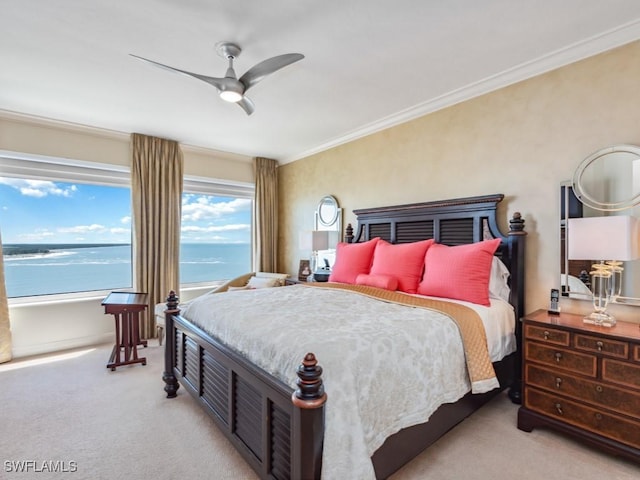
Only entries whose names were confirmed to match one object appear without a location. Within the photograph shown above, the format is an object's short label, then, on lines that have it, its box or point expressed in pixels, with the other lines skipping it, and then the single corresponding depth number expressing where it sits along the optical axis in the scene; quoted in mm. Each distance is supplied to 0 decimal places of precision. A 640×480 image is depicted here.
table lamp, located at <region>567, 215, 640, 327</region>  1920
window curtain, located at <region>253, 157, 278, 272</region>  5441
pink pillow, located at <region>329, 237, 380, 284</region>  3396
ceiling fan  2130
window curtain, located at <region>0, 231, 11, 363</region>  3480
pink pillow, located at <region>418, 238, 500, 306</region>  2504
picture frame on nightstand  4535
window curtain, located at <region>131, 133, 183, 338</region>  4273
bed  1277
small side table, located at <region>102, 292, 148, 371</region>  3305
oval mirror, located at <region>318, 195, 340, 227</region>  4531
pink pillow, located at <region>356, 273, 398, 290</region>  2934
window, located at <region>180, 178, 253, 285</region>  5074
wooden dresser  1809
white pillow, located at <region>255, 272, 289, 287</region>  4527
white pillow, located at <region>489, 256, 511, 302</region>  2680
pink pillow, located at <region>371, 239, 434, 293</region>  2949
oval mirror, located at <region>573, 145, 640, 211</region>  2182
